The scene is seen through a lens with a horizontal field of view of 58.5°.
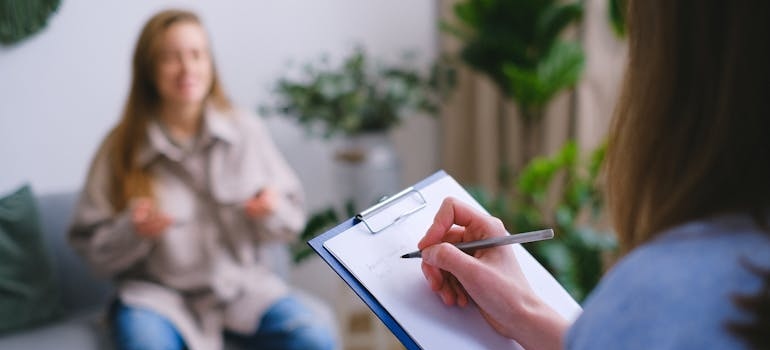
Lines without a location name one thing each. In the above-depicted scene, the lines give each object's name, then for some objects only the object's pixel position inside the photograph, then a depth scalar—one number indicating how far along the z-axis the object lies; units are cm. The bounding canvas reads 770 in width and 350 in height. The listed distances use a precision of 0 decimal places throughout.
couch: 166
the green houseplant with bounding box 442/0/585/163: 204
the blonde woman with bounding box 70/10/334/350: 162
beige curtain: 222
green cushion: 163
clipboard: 76
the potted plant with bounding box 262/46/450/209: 209
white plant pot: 221
